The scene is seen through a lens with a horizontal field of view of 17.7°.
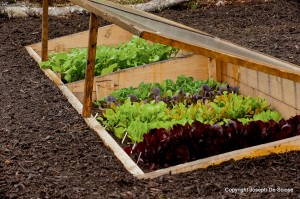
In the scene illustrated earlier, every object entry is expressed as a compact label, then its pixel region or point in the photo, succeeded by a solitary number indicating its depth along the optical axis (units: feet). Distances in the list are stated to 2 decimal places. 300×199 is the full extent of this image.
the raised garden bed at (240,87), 18.98
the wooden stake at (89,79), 24.84
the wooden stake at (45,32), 34.07
